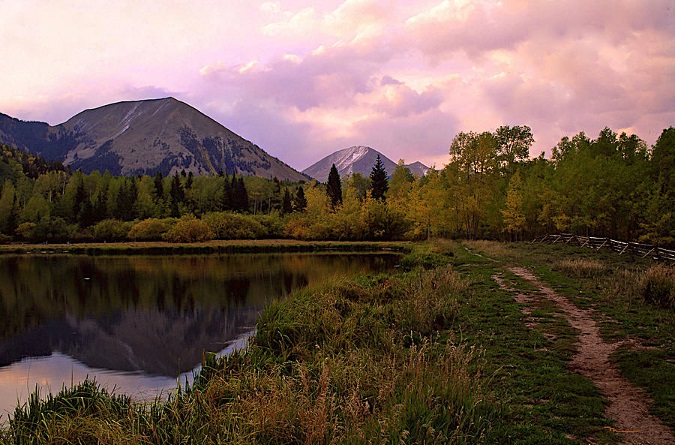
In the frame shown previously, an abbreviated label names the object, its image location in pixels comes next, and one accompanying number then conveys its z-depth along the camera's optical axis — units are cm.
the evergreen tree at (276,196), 11442
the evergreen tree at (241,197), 10494
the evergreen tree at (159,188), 10499
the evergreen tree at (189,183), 11265
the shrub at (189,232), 7481
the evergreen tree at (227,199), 10288
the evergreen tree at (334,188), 8747
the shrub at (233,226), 8094
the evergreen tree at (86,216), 9150
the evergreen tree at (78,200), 9508
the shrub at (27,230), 8100
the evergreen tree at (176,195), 9692
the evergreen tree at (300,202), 9450
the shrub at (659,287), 1220
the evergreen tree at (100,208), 9210
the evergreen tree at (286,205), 9844
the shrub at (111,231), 8112
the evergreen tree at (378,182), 8300
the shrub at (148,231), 7831
